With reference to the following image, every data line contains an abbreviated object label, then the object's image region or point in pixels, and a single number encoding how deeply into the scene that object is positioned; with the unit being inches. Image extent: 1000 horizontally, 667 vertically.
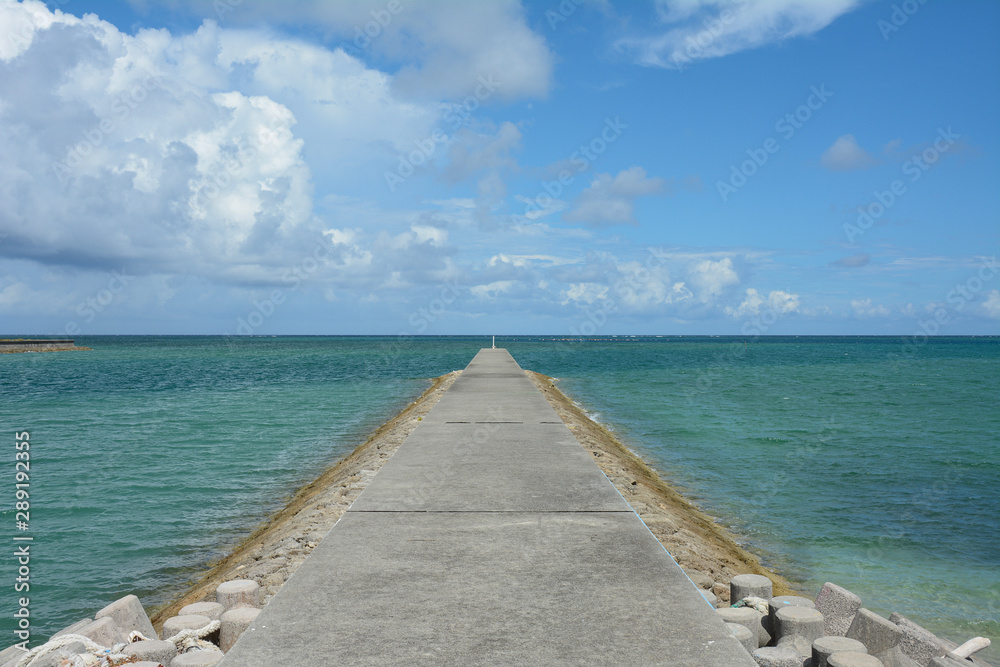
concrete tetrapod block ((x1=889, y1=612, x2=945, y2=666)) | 146.2
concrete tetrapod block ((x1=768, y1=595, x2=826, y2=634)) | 154.7
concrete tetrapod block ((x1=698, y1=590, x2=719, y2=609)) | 165.0
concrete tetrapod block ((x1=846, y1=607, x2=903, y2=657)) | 148.0
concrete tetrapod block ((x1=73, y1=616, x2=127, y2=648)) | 148.3
